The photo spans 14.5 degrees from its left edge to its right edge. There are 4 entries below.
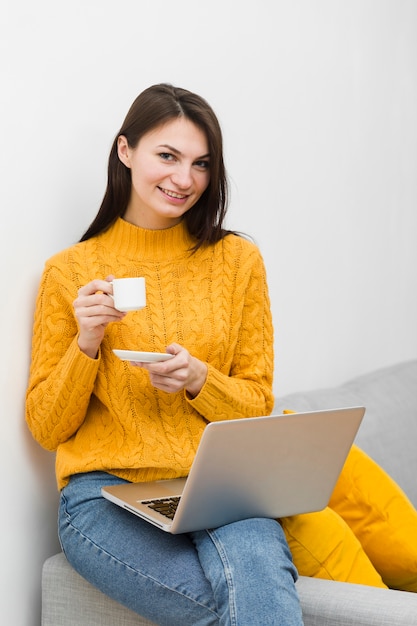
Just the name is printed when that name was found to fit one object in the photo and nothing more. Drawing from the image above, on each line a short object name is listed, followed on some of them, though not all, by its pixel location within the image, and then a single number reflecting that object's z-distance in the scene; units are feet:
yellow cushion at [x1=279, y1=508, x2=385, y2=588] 9.94
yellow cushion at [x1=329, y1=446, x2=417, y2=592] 10.59
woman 9.32
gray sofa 9.13
